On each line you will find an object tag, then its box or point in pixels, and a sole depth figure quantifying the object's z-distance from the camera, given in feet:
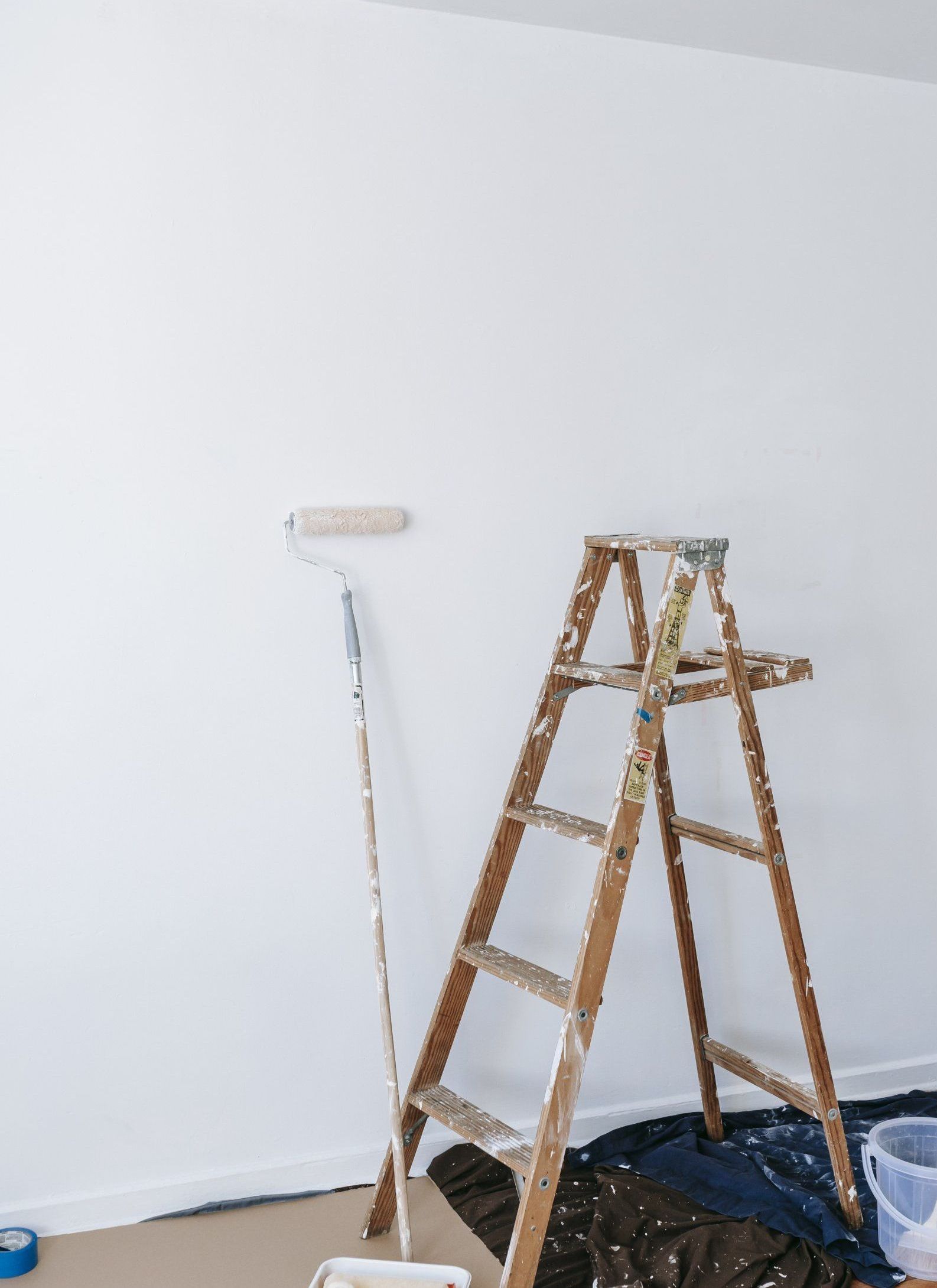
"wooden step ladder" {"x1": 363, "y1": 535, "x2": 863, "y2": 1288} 6.10
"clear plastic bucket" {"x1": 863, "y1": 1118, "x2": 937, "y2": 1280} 6.71
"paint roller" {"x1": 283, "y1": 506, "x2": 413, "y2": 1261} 6.79
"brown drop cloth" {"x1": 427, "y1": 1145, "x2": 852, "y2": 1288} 6.70
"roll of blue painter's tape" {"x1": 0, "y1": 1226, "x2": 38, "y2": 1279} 6.64
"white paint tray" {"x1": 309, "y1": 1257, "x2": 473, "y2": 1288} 6.23
